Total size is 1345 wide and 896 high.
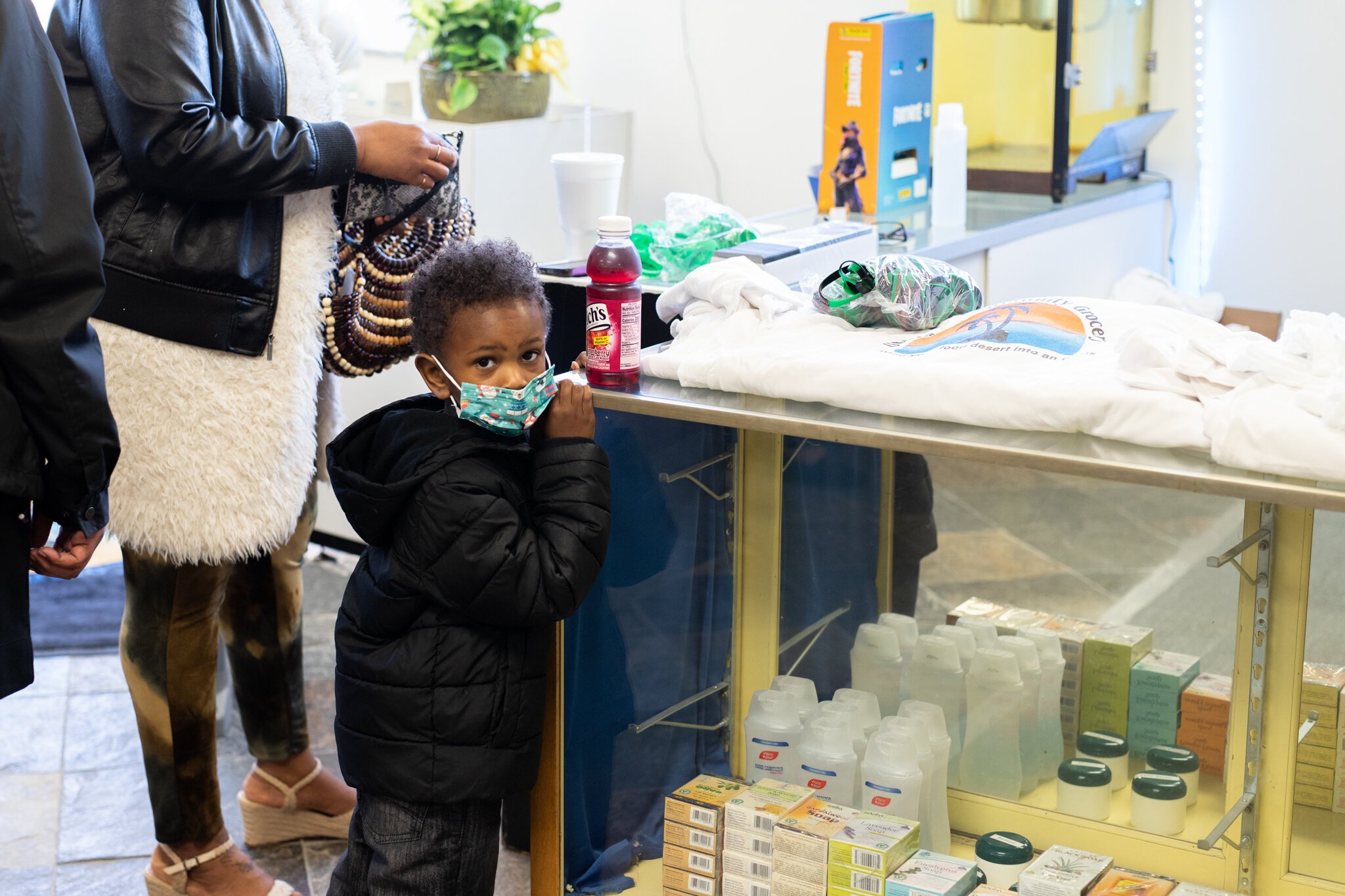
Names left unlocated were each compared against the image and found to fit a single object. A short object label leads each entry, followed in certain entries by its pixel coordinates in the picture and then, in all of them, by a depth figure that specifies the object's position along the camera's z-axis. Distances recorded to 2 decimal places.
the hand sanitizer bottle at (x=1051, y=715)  1.73
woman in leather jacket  1.67
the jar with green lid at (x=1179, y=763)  1.60
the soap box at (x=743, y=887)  1.63
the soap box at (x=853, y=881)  1.53
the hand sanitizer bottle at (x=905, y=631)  1.80
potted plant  3.15
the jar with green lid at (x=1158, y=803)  1.61
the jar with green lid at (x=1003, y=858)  1.63
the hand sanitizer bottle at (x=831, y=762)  1.72
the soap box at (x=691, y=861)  1.67
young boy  1.48
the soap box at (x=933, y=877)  1.52
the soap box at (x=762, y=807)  1.62
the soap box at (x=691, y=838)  1.67
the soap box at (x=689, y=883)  1.68
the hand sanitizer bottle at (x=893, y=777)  1.67
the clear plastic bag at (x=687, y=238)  2.09
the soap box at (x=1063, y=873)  1.53
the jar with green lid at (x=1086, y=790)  1.67
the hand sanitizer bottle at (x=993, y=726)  1.75
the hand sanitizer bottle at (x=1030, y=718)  1.74
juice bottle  1.53
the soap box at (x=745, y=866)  1.62
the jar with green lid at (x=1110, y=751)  1.68
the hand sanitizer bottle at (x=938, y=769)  1.73
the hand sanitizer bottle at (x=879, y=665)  1.81
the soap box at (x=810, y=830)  1.57
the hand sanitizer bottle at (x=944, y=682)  1.77
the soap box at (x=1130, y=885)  1.53
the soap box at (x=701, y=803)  1.67
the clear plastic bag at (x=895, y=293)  1.60
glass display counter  1.50
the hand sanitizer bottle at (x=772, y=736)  1.79
